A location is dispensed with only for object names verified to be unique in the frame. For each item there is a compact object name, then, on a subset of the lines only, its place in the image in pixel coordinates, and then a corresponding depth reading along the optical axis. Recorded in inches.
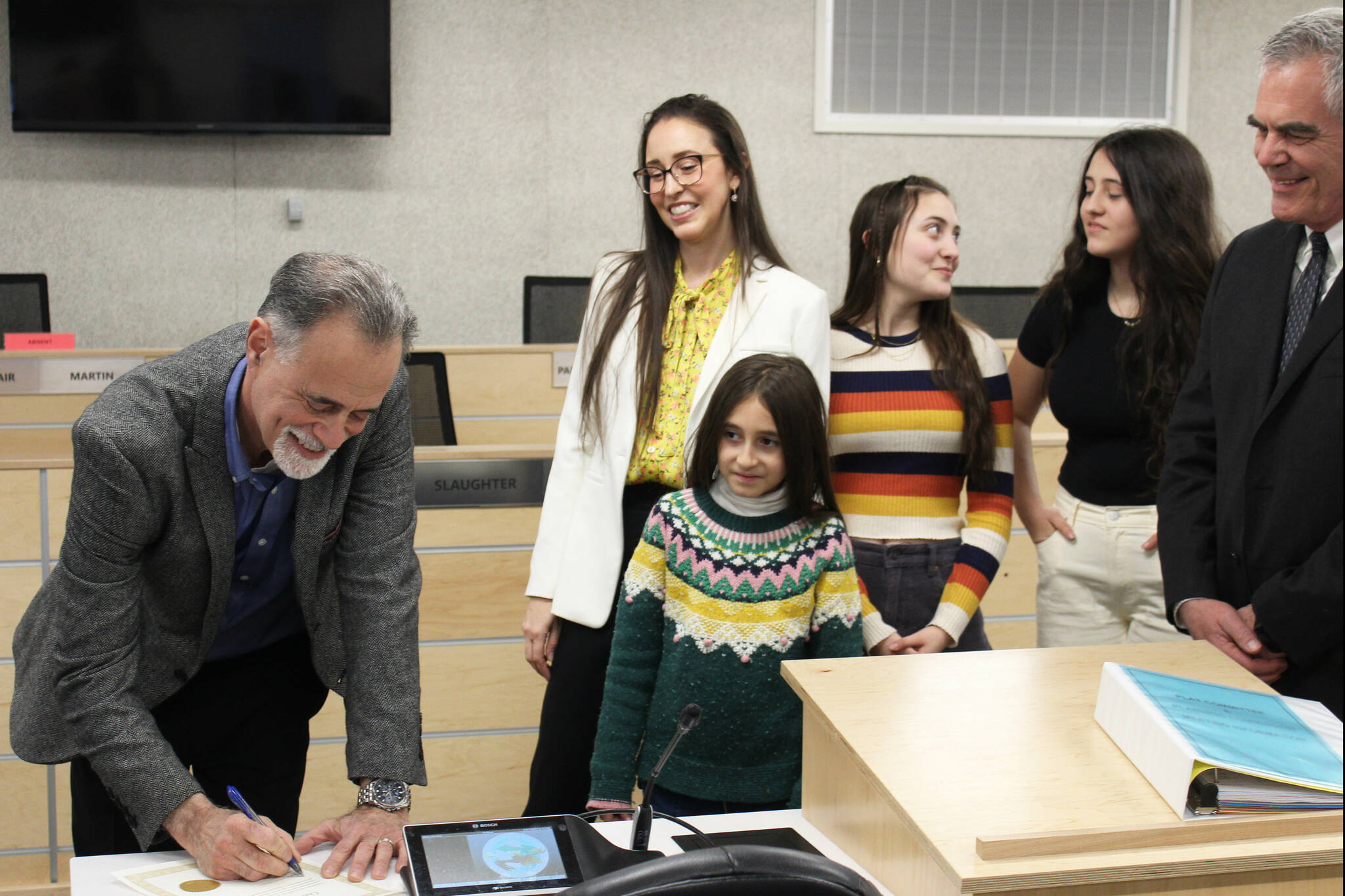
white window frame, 231.1
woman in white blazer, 72.5
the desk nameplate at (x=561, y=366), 158.1
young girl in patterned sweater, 65.1
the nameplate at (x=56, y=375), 148.3
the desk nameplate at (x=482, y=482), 94.0
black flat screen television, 205.3
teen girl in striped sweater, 73.7
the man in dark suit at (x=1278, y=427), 54.7
